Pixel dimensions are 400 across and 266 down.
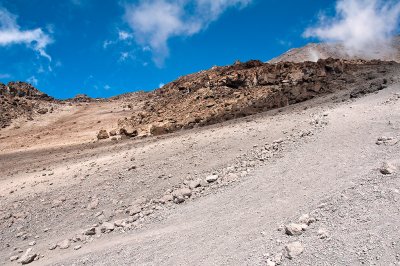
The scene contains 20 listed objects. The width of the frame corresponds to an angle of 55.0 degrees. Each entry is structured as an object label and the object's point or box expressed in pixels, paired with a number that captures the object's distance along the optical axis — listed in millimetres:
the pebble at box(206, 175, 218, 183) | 8301
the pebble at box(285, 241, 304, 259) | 4824
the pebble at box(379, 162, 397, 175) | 6074
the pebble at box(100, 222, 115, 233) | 7382
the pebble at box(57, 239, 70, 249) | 7262
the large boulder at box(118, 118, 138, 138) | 18891
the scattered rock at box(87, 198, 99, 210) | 8602
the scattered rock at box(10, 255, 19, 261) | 7277
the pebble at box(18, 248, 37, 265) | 7047
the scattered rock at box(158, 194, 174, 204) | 7965
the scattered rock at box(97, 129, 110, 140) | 20931
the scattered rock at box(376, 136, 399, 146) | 7383
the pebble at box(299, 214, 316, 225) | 5434
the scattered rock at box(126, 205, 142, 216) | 7823
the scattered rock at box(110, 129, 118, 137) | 21141
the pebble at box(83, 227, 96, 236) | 7416
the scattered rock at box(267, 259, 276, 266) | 4829
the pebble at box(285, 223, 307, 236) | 5270
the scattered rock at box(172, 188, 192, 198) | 7914
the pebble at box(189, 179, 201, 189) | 8195
